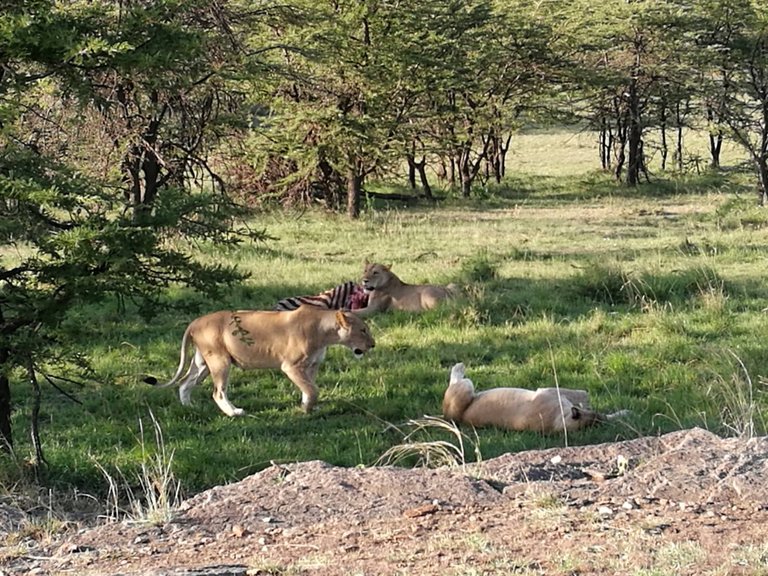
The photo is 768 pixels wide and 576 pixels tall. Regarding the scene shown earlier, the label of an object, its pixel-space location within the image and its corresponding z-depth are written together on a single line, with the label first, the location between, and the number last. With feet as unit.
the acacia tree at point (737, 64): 87.30
